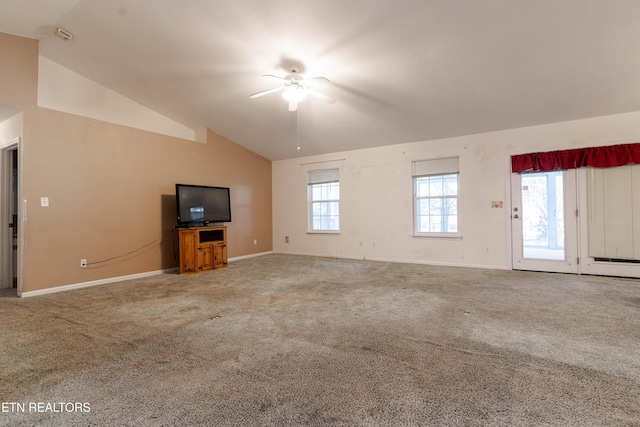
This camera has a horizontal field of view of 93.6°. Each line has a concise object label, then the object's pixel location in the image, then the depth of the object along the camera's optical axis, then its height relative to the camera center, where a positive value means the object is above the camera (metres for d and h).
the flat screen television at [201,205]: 5.25 +0.24
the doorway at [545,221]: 4.72 -0.15
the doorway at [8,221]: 4.33 -0.01
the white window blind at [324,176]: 7.00 +0.94
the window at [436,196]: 5.68 +0.35
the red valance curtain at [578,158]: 4.31 +0.81
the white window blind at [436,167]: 5.66 +0.91
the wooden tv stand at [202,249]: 5.16 -0.56
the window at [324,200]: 7.04 +0.38
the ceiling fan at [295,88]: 3.65 +1.60
